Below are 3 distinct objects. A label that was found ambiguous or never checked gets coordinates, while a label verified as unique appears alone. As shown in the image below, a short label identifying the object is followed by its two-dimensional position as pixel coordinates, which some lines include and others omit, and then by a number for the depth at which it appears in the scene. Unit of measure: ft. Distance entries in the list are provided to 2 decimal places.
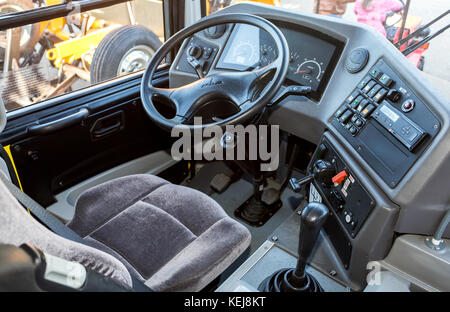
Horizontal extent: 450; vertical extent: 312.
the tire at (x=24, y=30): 5.53
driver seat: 3.81
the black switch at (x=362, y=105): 4.61
